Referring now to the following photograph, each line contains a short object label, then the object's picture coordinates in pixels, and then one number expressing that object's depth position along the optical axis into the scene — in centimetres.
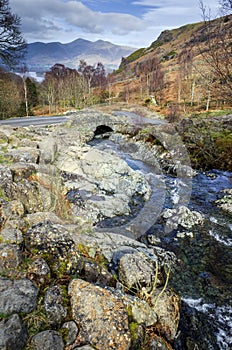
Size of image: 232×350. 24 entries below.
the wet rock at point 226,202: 831
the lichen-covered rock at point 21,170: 580
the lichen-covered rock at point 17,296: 262
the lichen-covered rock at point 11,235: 358
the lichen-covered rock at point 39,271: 316
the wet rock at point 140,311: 317
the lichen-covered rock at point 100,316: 268
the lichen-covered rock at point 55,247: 349
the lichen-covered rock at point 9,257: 317
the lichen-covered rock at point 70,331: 261
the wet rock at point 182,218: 734
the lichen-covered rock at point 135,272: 381
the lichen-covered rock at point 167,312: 348
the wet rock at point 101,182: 744
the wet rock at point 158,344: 307
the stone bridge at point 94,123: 1903
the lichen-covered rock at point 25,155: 750
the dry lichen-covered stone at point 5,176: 517
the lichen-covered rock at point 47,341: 241
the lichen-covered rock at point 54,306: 274
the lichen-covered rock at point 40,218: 427
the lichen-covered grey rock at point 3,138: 950
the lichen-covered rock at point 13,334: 229
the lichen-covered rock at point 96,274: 356
